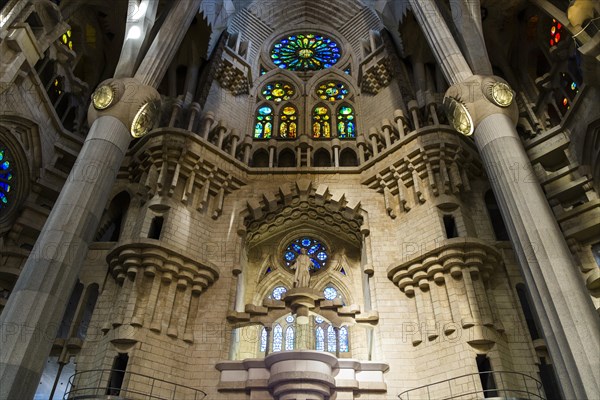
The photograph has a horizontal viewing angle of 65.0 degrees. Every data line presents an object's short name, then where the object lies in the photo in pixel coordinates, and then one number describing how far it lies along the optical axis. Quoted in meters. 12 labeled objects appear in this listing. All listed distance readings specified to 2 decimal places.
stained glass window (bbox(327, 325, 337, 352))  13.23
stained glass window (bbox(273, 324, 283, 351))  13.54
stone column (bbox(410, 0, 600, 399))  6.74
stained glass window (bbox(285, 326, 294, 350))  13.43
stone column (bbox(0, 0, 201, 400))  7.16
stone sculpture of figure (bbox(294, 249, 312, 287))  12.70
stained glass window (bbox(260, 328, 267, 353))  13.48
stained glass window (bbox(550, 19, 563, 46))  14.20
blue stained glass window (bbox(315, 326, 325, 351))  13.28
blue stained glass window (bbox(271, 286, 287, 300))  15.05
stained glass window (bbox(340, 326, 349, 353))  13.18
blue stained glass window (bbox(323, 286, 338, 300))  14.94
